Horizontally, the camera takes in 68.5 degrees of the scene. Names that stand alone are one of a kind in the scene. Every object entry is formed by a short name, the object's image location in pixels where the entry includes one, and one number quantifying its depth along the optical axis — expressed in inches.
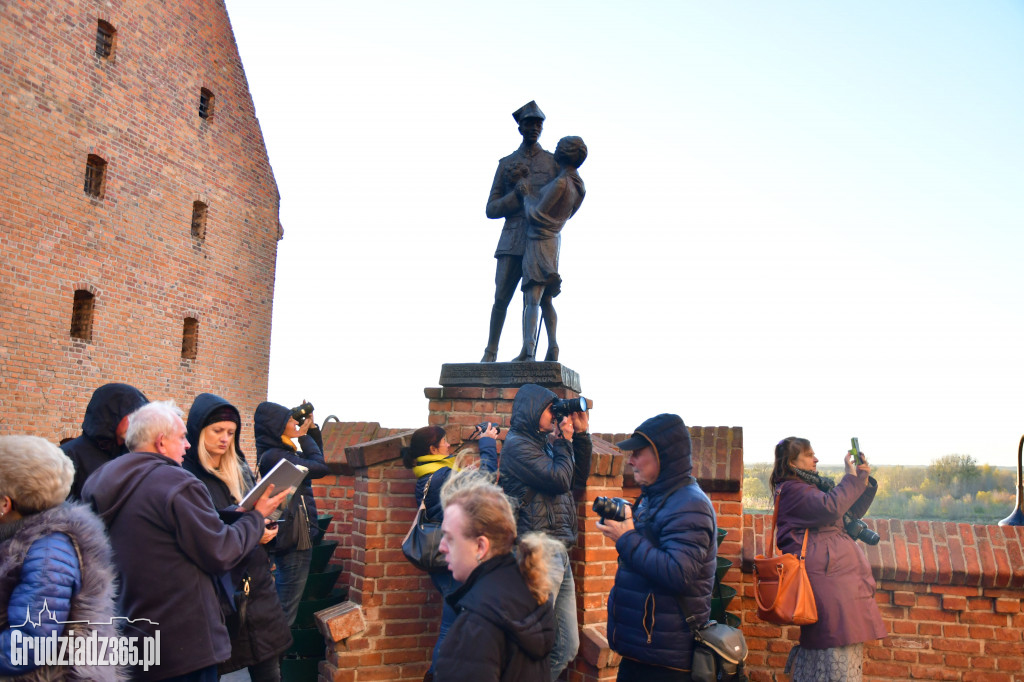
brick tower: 512.7
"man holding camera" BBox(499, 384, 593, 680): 153.8
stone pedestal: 206.2
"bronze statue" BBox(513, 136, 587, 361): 213.2
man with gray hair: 104.3
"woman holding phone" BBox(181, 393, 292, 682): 131.0
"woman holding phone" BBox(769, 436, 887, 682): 148.4
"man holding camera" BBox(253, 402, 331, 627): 174.7
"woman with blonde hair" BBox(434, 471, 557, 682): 81.9
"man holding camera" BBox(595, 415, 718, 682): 117.0
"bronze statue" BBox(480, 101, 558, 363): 222.8
